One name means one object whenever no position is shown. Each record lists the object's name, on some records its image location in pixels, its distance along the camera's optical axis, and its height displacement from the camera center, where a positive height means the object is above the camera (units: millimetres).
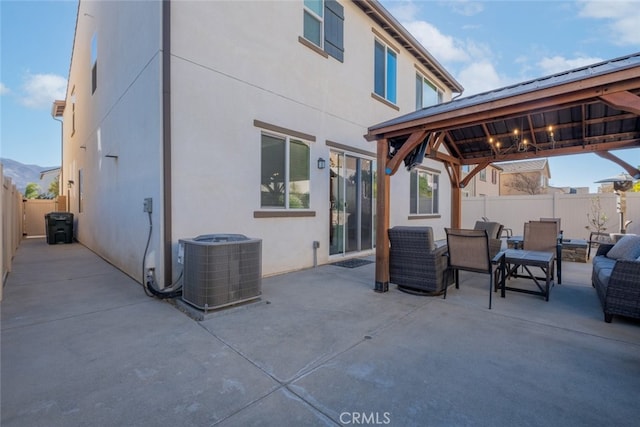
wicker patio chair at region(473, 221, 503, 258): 6105 -474
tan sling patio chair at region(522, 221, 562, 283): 5237 -527
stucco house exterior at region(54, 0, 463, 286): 4340 +1653
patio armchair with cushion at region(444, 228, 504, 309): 3993 -580
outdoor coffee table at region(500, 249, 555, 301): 4129 -731
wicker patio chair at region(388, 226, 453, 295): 4277 -761
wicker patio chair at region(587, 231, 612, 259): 8227 -773
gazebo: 3113 +1361
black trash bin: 10203 -599
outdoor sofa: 3182 -888
